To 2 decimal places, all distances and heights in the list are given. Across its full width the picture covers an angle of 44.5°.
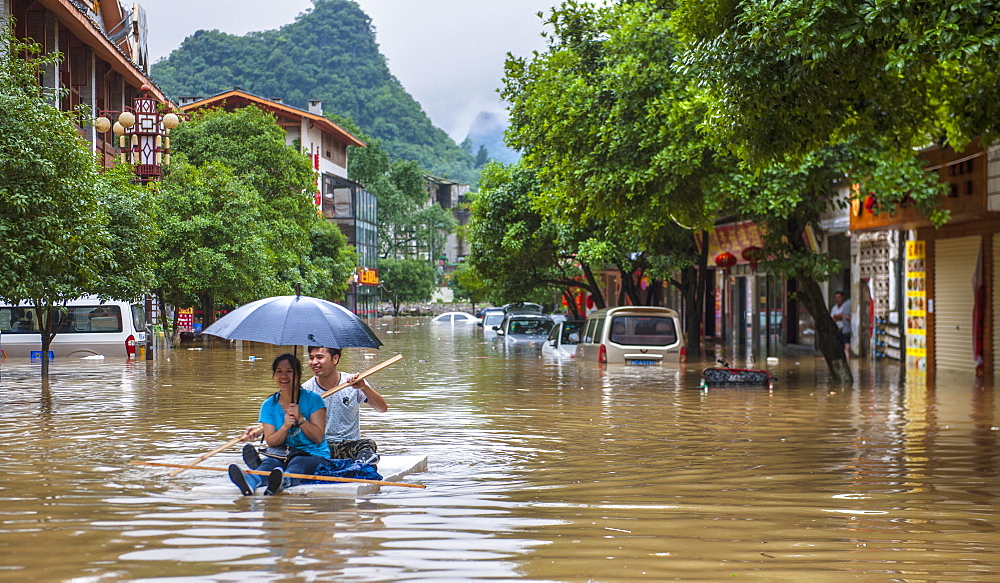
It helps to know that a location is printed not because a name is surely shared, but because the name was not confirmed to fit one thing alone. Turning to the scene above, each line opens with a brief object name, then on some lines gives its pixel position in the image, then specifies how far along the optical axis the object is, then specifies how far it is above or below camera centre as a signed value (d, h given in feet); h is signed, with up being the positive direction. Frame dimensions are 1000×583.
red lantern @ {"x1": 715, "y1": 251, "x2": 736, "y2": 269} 128.22 +4.07
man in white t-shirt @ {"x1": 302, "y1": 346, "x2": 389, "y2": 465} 29.94 -2.57
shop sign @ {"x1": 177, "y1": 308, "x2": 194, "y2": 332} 152.25 -2.05
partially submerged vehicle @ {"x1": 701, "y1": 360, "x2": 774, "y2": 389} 67.56 -4.38
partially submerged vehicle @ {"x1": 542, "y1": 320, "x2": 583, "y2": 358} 103.00 -3.52
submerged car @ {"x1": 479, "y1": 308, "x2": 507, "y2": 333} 206.14 -3.11
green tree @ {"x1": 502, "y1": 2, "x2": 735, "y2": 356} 69.67 +10.55
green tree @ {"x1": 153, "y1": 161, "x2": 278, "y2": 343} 131.85 +6.84
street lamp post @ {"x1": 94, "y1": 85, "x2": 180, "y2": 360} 117.70 +16.42
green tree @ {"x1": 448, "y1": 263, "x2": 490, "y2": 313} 259.76 +3.49
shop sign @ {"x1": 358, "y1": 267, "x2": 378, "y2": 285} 349.20 +7.56
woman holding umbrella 28.22 -2.87
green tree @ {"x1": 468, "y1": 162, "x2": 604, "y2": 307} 147.23 +7.85
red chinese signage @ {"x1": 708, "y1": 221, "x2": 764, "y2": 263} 130.62 +6.83
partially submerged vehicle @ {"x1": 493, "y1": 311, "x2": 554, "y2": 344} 139.90 -3.22
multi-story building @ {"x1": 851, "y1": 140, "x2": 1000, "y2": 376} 70.44 +1.98
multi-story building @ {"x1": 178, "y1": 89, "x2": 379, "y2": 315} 293.84 +32.81
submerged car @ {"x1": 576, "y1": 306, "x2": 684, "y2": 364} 82.69 -2.54
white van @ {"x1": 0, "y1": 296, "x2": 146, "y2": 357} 96.43 -2.13
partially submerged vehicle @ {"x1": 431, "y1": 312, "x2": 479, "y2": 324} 280.92 -4.07
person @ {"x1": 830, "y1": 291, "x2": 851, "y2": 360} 99.76 -1.38
